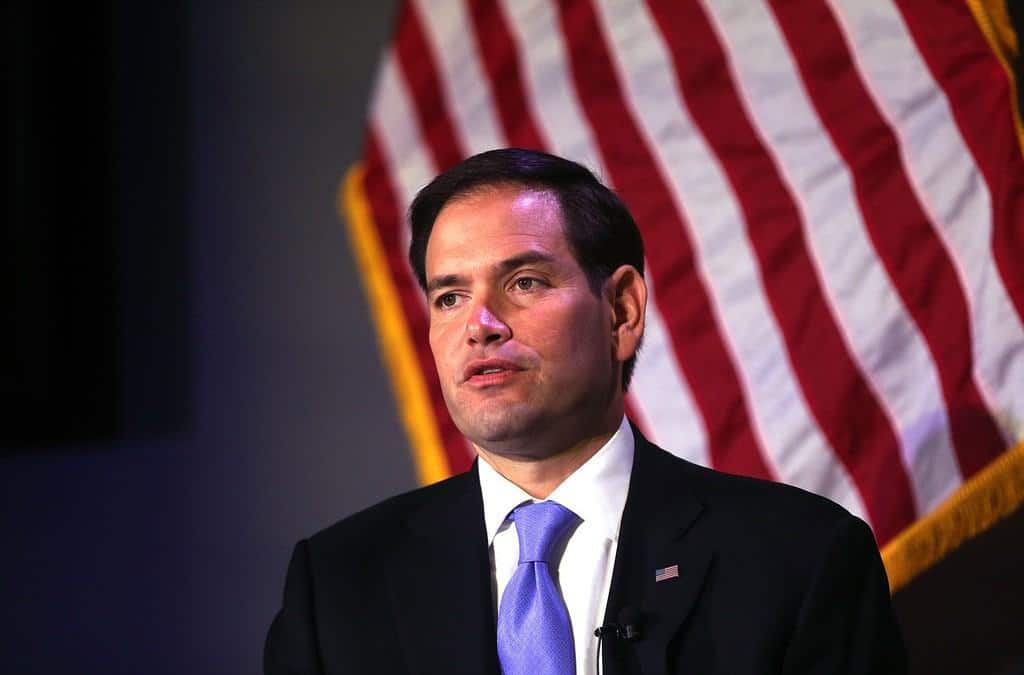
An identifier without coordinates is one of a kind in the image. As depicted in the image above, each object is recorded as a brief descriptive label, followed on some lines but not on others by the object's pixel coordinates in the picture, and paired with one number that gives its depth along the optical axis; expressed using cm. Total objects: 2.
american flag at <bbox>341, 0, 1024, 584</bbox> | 658
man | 618
